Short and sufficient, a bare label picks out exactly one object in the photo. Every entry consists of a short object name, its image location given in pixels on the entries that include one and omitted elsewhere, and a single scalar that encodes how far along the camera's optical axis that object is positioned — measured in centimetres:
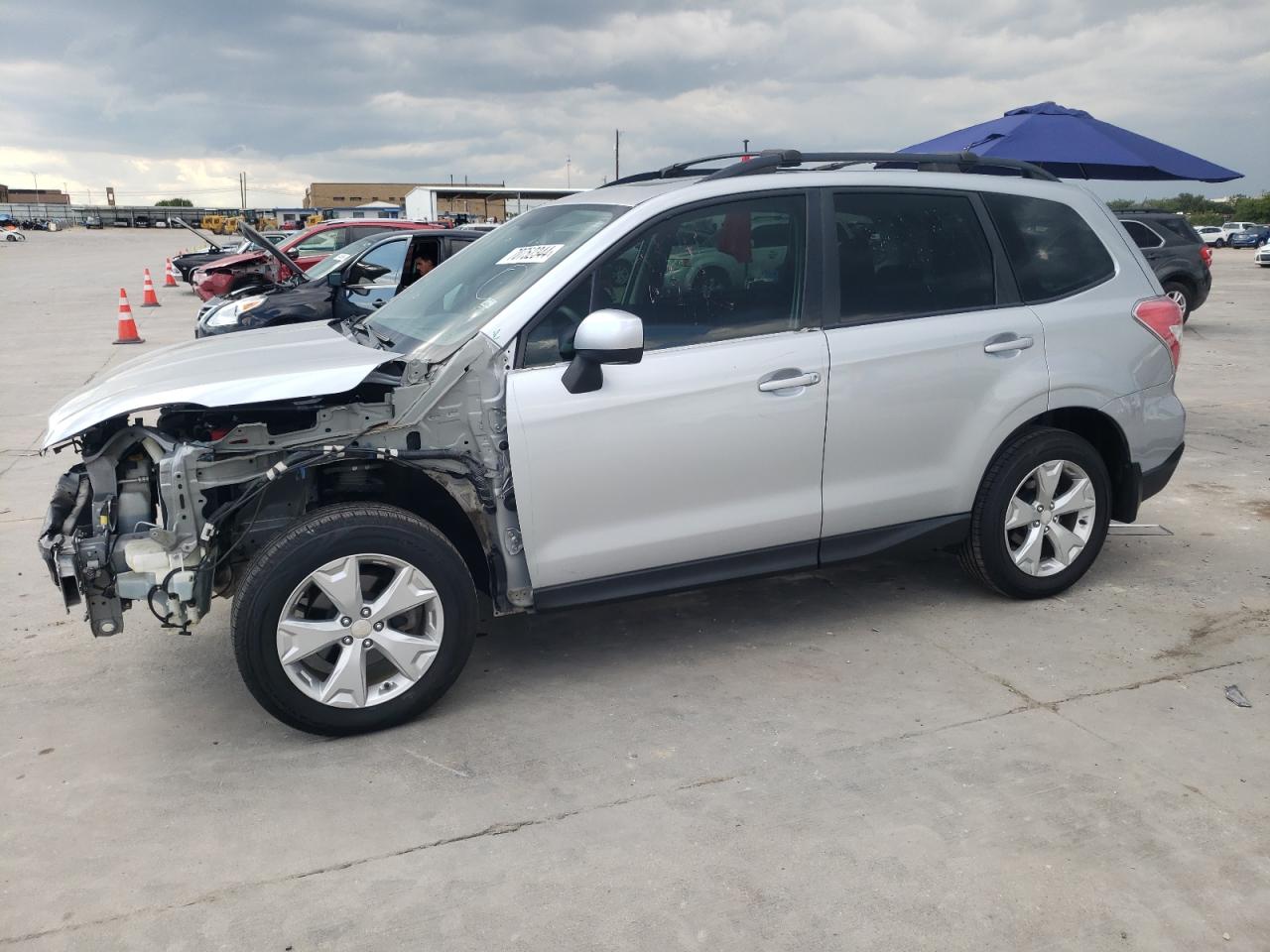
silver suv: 350
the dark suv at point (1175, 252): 1480
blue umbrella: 902
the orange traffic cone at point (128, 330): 1432
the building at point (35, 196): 12818
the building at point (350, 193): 11069
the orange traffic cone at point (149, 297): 2050
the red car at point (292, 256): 1714
